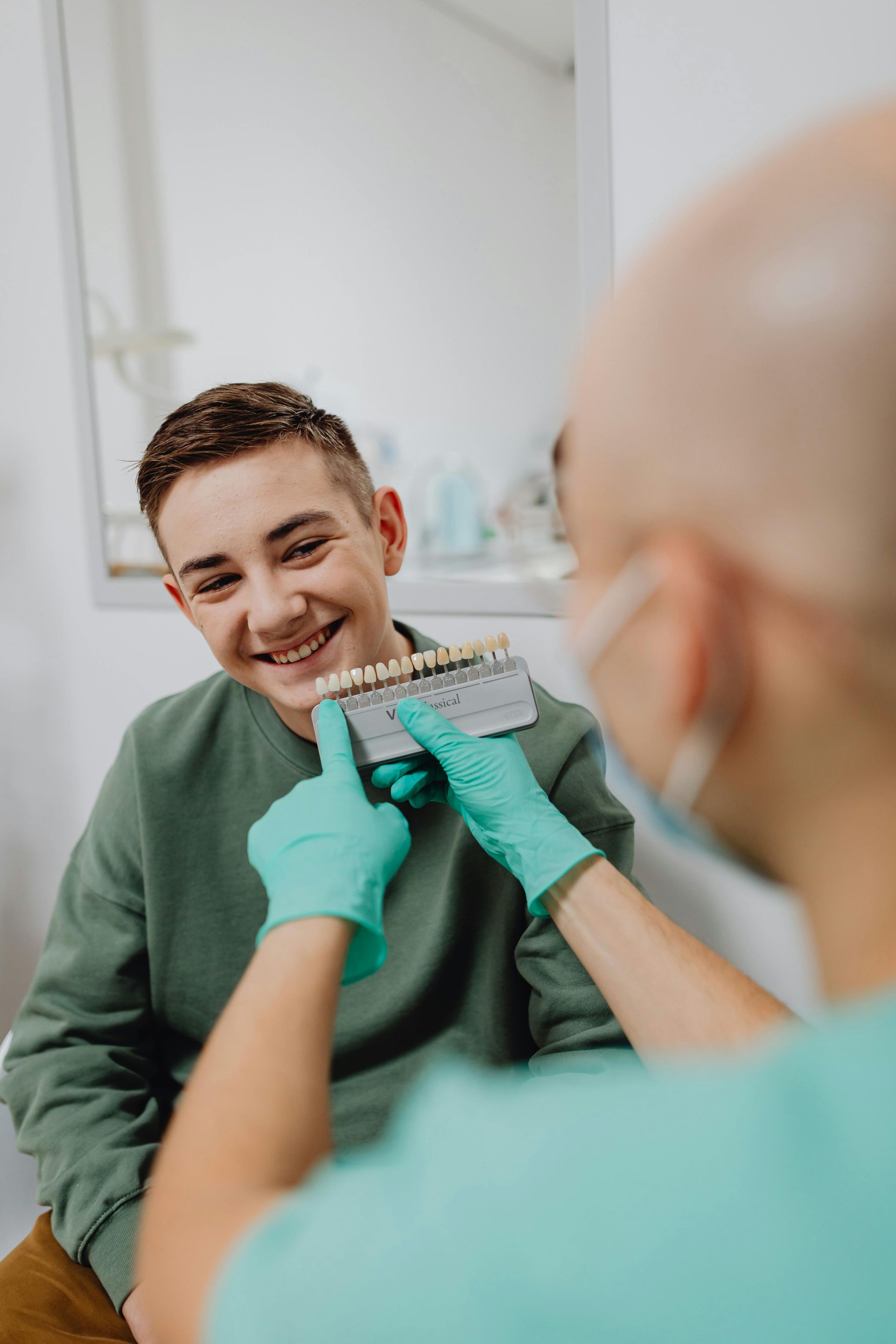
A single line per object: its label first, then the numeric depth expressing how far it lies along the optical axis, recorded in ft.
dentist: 0.98
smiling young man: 2.90
